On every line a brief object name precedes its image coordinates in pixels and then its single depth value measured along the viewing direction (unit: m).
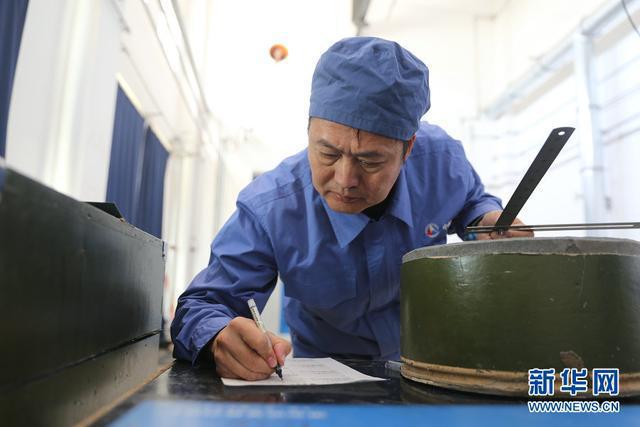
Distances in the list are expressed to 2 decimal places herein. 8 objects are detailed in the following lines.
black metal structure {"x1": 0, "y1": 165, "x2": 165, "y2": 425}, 0.40
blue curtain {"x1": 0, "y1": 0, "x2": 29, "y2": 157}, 1.71
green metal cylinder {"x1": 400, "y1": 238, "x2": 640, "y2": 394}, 0.60
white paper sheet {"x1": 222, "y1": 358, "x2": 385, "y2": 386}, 0.73
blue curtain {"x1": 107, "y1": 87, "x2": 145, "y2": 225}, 3.08
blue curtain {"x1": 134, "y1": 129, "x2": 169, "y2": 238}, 3.81
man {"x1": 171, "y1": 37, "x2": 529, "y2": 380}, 0.93
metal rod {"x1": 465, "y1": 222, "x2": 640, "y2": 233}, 0.67
